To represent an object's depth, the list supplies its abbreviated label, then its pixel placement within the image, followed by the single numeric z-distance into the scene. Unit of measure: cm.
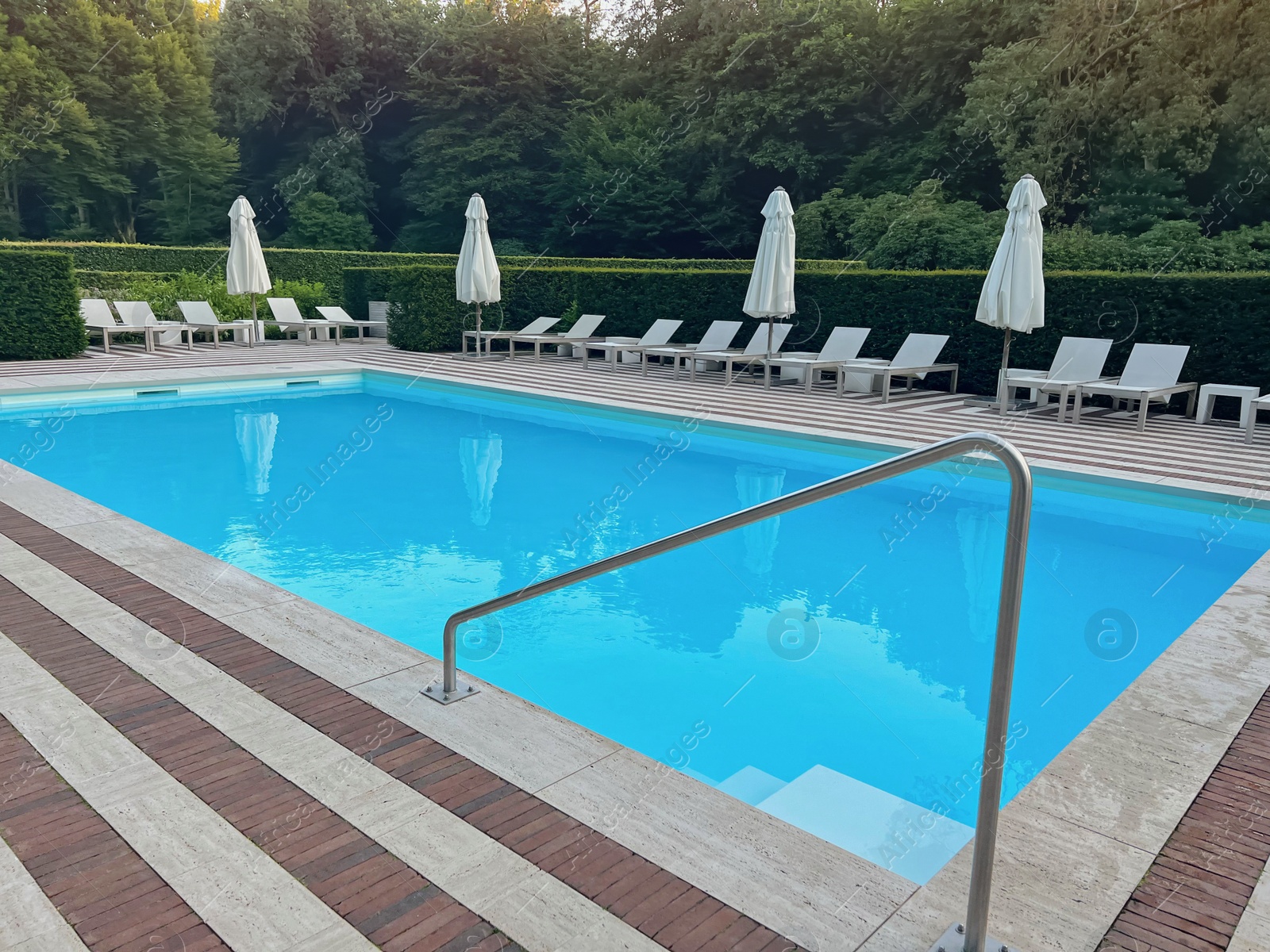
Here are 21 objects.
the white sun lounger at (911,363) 1202
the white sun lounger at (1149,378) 1016
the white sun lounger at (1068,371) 1051
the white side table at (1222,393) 973
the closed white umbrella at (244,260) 1714
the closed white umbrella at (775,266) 1273
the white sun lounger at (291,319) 1942
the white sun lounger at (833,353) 1303
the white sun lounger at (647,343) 1506
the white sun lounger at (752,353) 1373
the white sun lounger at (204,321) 1803
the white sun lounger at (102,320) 1619
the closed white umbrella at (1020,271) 1043
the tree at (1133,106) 2150
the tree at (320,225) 3497
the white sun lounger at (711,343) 1445
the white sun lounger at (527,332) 1698
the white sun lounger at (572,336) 1653
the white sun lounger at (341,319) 1995
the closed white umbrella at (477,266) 1617
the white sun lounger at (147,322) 1641
